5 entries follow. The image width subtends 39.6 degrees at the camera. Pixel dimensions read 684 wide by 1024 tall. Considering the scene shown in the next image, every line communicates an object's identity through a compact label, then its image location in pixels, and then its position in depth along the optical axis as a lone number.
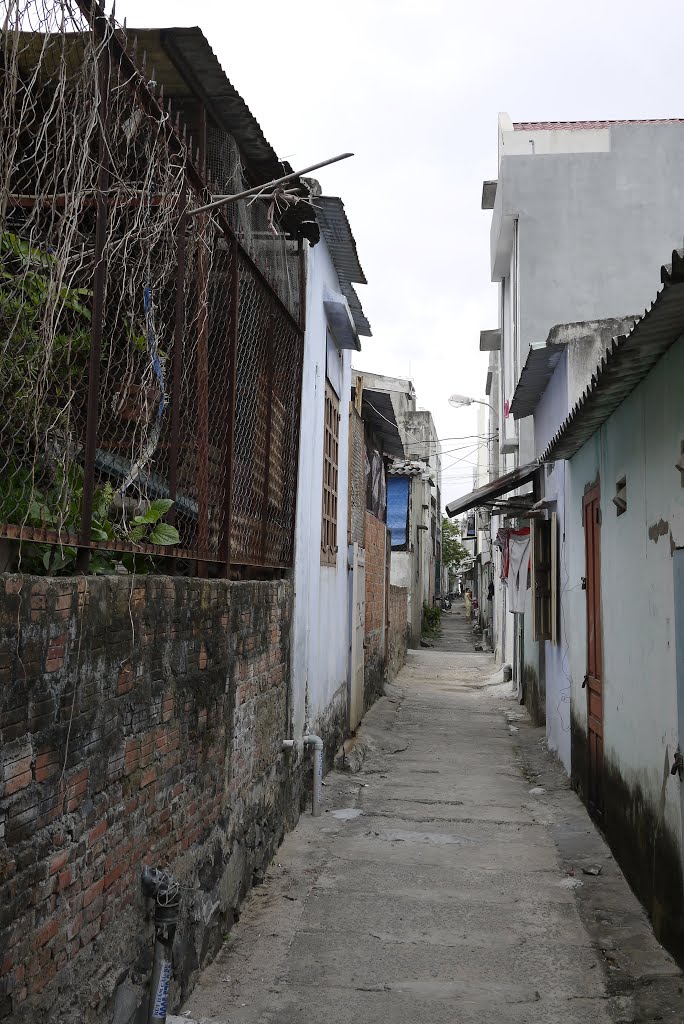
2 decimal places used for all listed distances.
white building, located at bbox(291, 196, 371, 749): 8.20
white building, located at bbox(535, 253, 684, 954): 4.88
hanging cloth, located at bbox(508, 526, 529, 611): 12.09
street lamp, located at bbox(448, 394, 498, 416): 24.36
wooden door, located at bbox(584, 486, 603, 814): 7.65
